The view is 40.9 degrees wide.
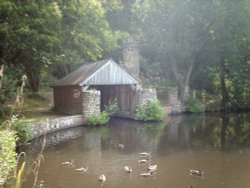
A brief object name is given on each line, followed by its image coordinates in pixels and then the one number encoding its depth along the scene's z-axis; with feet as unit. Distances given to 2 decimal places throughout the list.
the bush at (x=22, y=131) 47.78
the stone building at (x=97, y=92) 74.64
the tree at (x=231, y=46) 96.63
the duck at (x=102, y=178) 33.35
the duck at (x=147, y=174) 35.06
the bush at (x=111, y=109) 79.10
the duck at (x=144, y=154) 43.93
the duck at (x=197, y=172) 35.06
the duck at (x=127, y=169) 36.52
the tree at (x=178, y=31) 98.70
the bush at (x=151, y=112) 78.23
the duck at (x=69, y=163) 39.91
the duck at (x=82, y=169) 36.99
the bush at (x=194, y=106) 99.45
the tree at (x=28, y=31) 57.98
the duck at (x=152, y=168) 36.17
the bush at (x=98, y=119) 72.19
